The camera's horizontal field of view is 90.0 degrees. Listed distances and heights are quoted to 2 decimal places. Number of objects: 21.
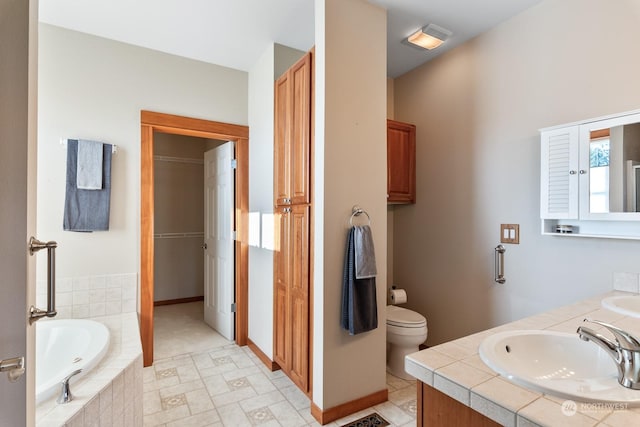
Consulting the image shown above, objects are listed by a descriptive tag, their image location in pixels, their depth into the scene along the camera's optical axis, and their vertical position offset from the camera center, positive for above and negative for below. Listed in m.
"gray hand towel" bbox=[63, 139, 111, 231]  2.43 +0.09
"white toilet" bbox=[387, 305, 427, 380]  2.44 -0.94
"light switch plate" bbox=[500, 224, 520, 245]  2.27 -0.14
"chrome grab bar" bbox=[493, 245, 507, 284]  2.35 -0.37
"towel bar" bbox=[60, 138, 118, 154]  2.42 +0.53
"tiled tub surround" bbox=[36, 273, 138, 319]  2.44 -0.66
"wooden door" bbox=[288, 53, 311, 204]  2.15 +0.58
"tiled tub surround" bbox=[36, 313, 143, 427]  1.27 -0.82
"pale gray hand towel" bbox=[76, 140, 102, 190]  2.44 +0.36
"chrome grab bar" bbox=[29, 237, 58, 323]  0.83 -0.20
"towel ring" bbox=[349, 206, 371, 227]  2.05 +0.02
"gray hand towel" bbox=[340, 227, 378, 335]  1.95 -0.54
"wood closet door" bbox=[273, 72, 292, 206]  2.42 +0.57
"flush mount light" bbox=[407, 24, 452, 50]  2.38 +1.35
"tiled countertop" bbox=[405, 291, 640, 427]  0.72 -0.45
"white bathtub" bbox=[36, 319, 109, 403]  1.89 -0.83
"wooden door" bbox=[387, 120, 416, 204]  2.85 +0.47
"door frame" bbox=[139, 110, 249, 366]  2.71 +0.07
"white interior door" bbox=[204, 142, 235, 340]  3.24 -0.30
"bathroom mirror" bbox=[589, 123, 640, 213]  1.67 +0.25
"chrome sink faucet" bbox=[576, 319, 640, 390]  0.82 -0.37
